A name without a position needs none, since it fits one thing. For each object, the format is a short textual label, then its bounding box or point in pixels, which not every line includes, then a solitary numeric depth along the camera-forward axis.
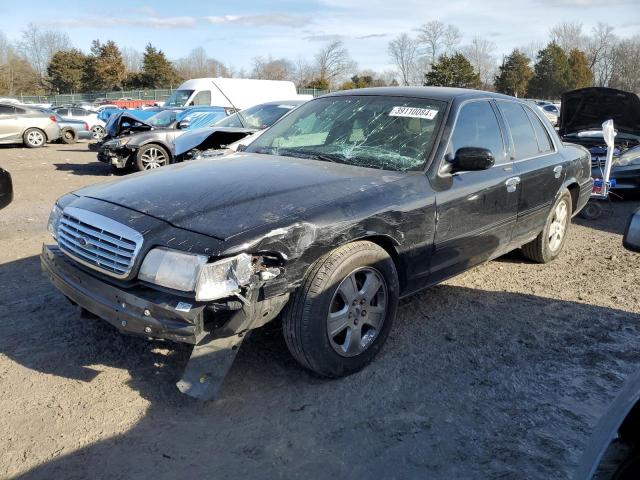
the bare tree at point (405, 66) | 57.94
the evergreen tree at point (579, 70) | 49.12
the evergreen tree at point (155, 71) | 52.06
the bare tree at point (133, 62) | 82.49
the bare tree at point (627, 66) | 53.72
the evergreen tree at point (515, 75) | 48.16
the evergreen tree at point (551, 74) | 47.97
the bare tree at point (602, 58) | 57.62
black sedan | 2.77
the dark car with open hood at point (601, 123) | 9.13
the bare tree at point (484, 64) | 58.12
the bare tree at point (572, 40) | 60.04
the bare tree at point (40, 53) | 76.38
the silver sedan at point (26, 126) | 17.19
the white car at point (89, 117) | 21.73
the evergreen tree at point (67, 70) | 54.38
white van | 20.20
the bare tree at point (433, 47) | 55.00
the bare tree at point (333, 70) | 63.62
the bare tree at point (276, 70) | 69.06
